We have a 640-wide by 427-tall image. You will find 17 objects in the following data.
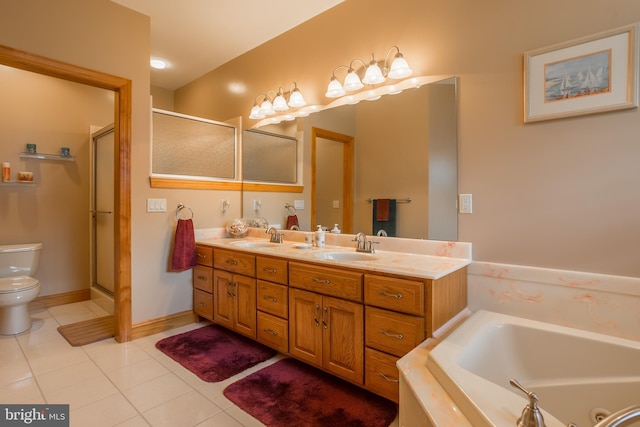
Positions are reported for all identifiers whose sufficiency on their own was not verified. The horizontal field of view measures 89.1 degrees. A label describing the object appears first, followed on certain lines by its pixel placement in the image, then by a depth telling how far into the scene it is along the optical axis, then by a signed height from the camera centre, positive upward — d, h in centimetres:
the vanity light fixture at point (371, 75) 207 +91
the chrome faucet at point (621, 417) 67 -43
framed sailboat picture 142 +63
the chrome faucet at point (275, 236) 284 -24
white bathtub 120 -64
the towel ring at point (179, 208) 284 +1
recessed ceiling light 346 +157
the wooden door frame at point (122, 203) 251 +4
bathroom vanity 158 -53
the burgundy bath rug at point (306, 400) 162 -105
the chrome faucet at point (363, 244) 221 -24
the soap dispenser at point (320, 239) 251 -23
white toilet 257 -63
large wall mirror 197 +33
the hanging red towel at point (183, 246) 272 -32
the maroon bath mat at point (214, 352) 210 -104
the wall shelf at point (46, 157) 317 +52
